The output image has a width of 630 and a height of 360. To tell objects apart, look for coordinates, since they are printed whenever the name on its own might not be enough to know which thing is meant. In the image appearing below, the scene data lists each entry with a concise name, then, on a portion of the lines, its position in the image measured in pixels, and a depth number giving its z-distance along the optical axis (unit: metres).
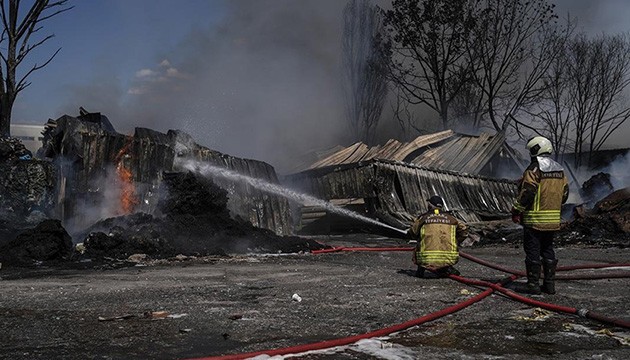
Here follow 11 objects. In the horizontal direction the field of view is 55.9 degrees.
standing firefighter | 6.15
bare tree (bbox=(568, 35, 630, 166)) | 28.57
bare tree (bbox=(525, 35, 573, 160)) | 28.55
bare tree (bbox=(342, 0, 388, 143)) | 31.59
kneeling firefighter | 7.22
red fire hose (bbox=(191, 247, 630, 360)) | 3.66
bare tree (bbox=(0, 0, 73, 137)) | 13.40
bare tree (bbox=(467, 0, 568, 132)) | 24.91
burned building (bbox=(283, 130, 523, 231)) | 16.97
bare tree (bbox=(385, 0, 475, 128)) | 25.17
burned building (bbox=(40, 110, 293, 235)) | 12.03
